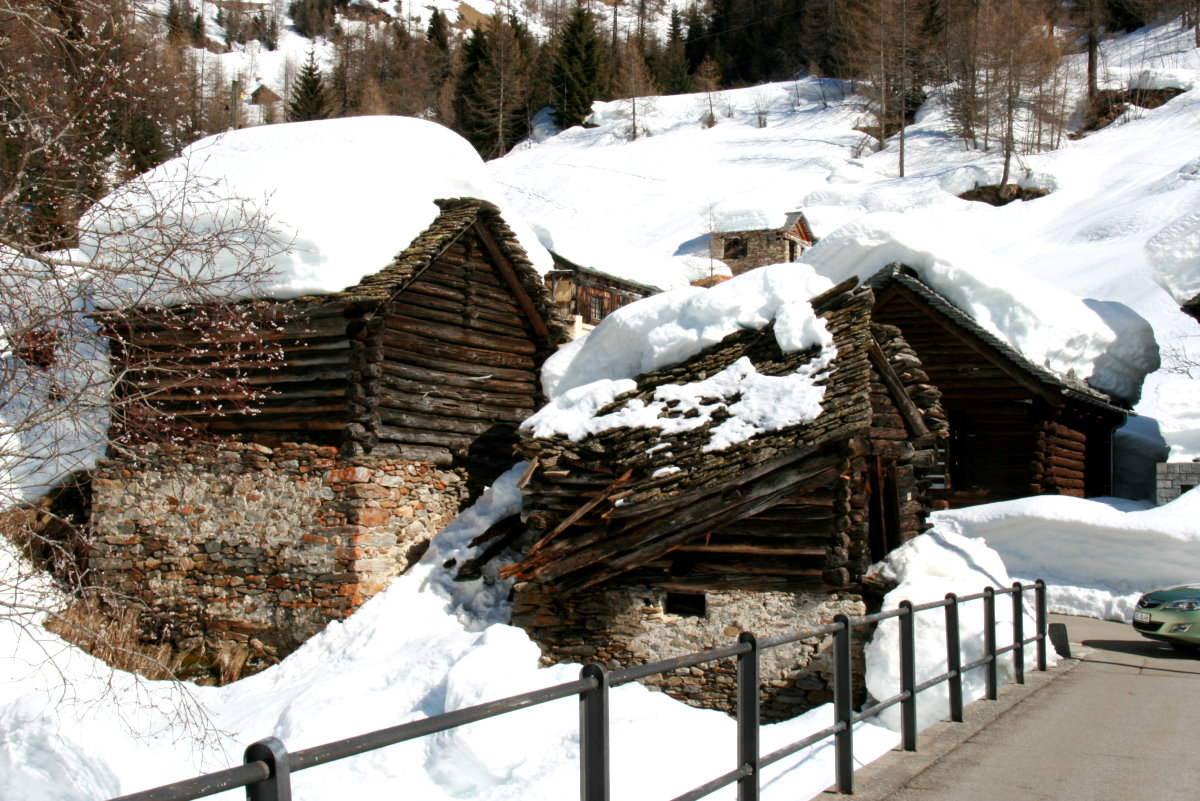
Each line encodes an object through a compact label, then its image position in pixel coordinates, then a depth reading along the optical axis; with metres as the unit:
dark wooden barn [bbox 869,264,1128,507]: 22.27
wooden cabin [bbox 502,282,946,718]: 11.38
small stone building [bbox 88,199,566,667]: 14.58
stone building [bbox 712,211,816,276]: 50.72
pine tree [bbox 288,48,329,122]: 59.75
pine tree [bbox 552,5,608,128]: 81.12
